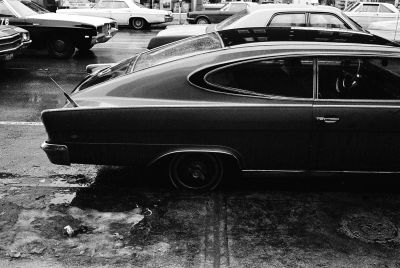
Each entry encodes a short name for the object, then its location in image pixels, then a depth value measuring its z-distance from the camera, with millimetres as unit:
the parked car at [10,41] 9906
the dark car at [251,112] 4305
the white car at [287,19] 9570
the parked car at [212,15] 20825
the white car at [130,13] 20438
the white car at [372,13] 19203
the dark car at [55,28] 12336
